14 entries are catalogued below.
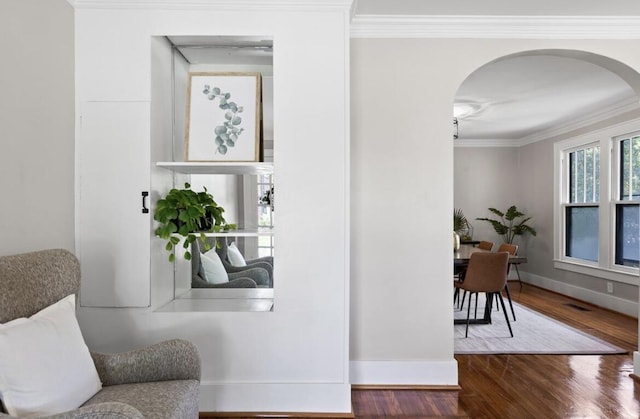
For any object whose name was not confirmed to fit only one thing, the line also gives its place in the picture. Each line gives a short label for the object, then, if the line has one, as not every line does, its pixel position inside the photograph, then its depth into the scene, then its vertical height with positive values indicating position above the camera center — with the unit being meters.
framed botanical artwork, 2.51 +0.56
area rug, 3.52 -1.19
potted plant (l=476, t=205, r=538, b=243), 6.73 -0.24
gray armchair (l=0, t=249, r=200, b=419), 1.55 -0.65
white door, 2.38 +0.03
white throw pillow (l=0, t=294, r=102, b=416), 1.36 -0.55
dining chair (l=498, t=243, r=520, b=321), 4.99 -0.47
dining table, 4.15 -0.92
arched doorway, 3.81 +1.16
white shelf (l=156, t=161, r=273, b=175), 2.39 +0.26
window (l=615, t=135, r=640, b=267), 4.77 +0.08
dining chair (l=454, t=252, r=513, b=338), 3.93 -0.59
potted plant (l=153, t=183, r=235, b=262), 2.40 -0.05
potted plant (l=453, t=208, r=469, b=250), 6.91 -0.20
